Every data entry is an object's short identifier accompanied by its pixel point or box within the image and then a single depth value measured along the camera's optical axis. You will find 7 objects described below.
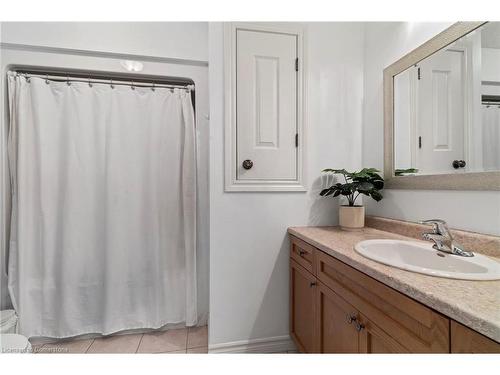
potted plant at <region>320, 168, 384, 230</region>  1.25
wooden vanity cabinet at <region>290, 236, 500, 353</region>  0.48
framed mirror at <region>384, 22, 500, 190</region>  0.83
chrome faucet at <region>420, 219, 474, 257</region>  0.80
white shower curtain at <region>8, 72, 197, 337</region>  1.51
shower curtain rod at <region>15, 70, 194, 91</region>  1.55
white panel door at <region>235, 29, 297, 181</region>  1.34
